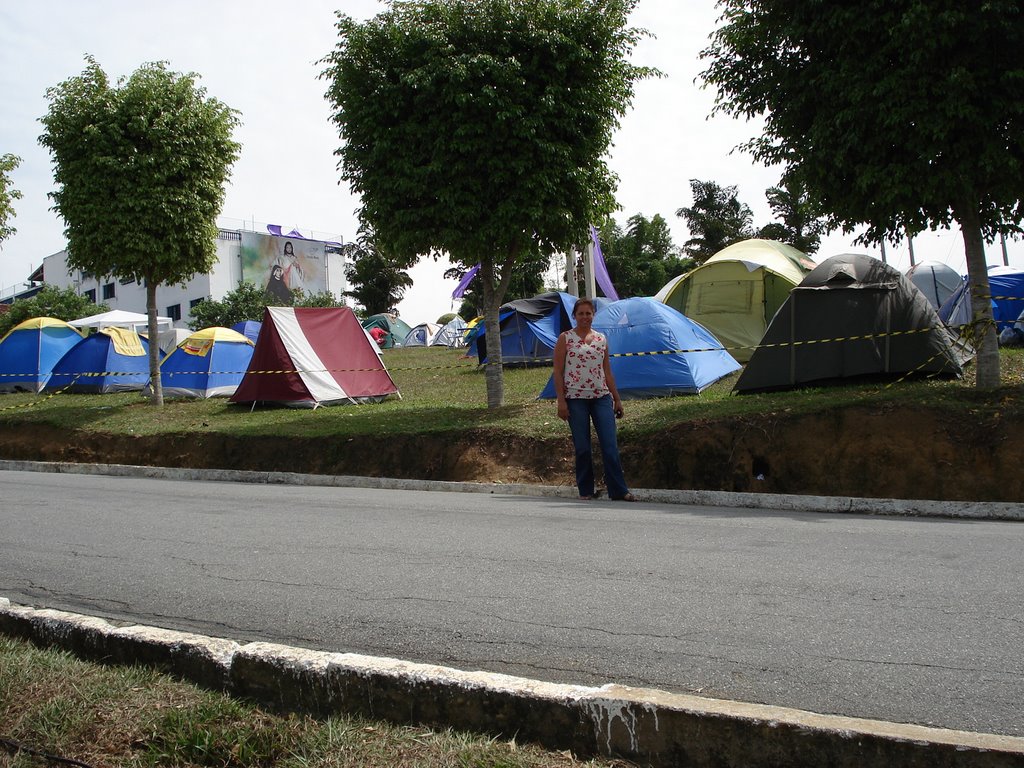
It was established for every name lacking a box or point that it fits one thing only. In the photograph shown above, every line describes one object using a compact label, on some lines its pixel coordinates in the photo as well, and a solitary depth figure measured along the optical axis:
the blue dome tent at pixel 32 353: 24.59
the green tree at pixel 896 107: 9.44
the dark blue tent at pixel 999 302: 17.53
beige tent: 19.45
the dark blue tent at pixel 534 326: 21.62
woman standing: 8.71
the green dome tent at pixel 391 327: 45.31
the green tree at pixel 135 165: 16.98
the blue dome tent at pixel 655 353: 14.39
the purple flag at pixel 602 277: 27.55
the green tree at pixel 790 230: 49.59
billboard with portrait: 86.69
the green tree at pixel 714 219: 54.47
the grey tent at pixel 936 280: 21.91
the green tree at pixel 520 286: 57.79
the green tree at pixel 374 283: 63.25
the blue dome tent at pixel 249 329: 27.60
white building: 82.75
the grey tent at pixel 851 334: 12.04
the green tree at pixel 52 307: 54.72
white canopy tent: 30.55
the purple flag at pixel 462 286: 29.71
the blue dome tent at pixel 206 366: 20.20
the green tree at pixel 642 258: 60.78
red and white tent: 16.92
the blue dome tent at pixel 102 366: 22.70
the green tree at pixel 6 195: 20.34
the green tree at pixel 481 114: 12.46
